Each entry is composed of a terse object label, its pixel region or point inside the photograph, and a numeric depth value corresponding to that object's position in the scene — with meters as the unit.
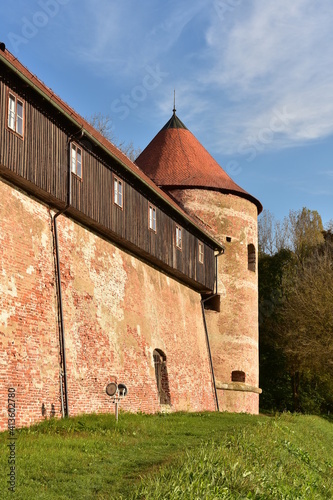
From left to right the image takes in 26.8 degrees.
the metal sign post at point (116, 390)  15.69
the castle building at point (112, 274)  14.92
